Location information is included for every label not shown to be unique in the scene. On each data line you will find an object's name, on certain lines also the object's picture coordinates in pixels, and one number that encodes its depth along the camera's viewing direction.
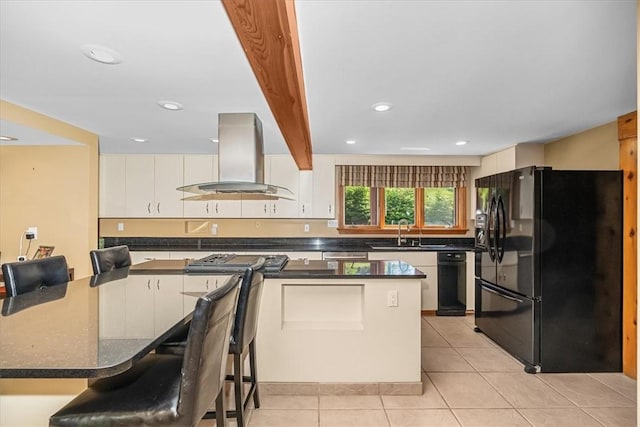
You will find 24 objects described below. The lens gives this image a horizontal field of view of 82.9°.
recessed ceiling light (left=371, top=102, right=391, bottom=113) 2.82
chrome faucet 5.17
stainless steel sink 4.77
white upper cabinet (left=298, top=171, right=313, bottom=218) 4.95
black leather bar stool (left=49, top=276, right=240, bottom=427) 1.13
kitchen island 2.61
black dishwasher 4.72
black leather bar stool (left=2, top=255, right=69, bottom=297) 1.94
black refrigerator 2.98
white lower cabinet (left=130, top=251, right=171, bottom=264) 4.74
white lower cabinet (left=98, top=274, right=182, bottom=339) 1.28
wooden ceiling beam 1.31
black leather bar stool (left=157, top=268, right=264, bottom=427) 1.88
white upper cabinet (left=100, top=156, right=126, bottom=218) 4.89
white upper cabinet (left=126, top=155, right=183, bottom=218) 4.91
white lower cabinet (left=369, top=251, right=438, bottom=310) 4.70
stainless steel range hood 2.95
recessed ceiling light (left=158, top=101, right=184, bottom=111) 2.75
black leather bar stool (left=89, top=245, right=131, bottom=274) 2.72
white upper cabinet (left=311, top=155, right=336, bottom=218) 4.96
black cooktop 2.70
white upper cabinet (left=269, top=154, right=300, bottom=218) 4.94
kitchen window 5.18
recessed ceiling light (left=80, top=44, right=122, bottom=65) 1.88
